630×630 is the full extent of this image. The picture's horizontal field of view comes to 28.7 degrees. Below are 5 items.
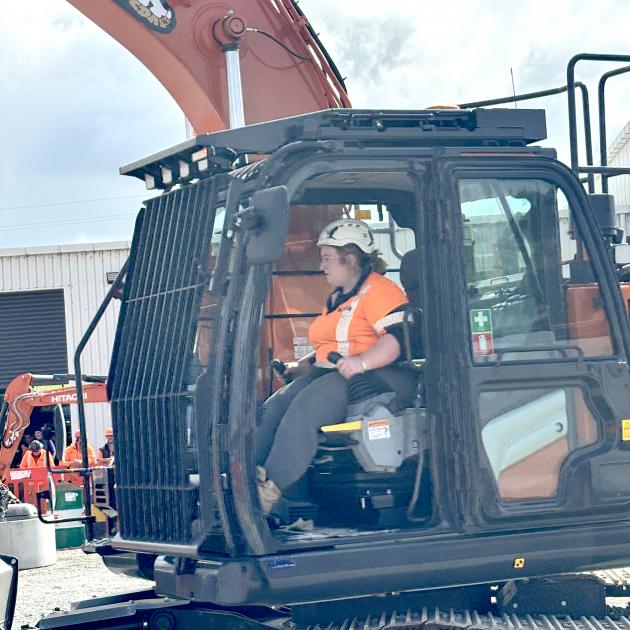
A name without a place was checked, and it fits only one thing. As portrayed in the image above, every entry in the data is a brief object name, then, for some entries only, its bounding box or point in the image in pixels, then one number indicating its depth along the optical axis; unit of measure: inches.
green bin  423.2
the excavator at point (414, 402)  210.1
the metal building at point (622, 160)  547.5
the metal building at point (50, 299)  1073.5
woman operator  219.6
